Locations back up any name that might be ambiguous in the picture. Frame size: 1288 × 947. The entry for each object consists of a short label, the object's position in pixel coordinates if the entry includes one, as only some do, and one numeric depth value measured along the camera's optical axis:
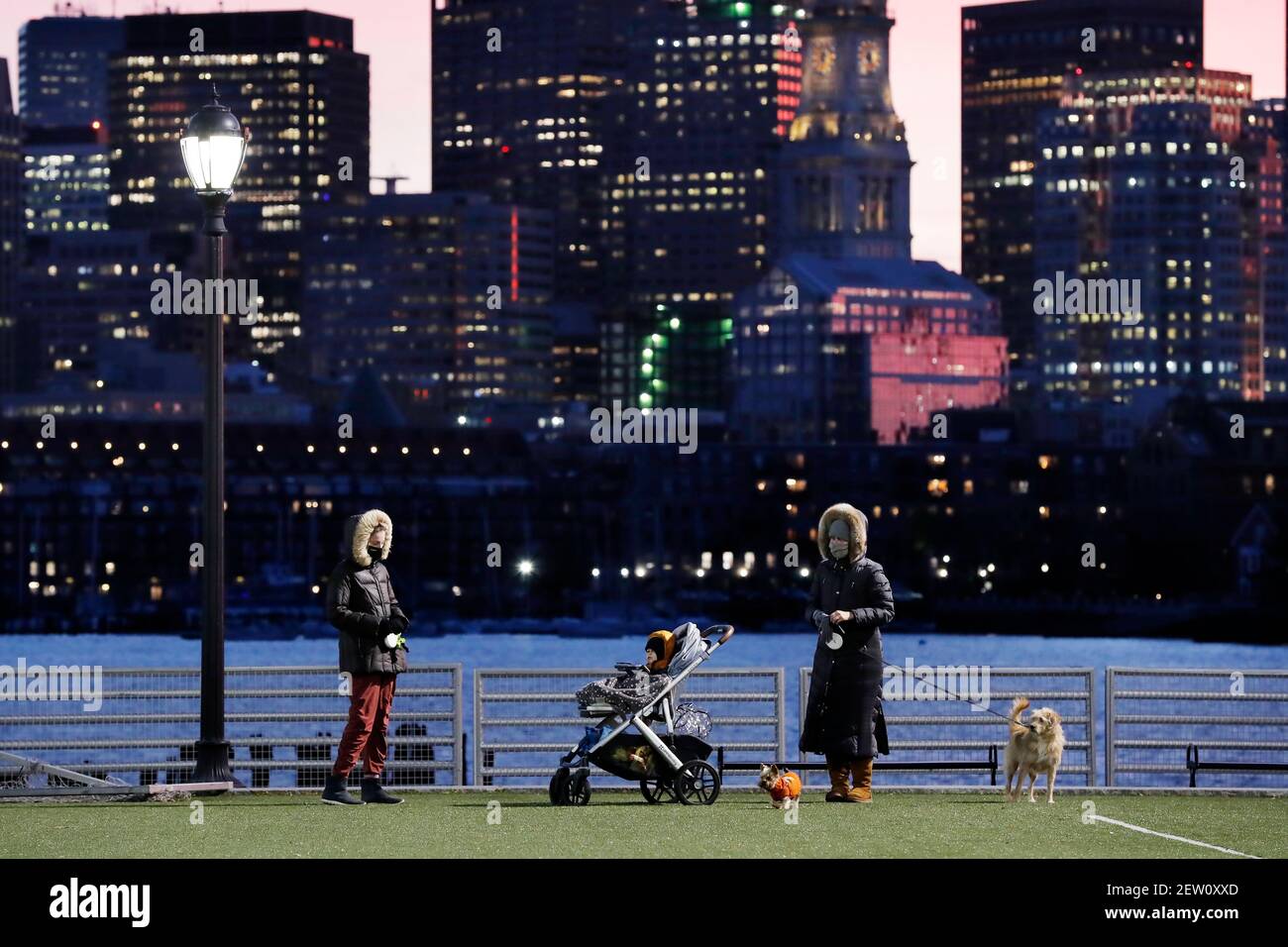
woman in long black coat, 21.20
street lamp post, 22.47
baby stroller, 21.53
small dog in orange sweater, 21.31
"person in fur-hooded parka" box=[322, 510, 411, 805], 21.06
